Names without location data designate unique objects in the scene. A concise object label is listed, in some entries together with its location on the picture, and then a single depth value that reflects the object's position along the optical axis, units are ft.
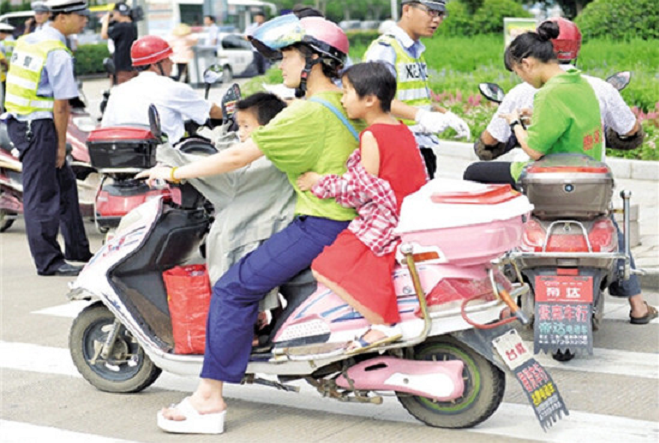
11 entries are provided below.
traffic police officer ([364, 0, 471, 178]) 40.45
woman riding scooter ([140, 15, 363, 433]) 29.00
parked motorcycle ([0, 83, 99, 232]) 59.60
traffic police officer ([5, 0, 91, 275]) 50.57
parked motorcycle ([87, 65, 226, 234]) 48.70
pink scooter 27.60
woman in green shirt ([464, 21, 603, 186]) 35.04
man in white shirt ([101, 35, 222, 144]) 47.39
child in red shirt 28.25
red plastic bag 30.97
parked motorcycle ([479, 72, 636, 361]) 34.66
